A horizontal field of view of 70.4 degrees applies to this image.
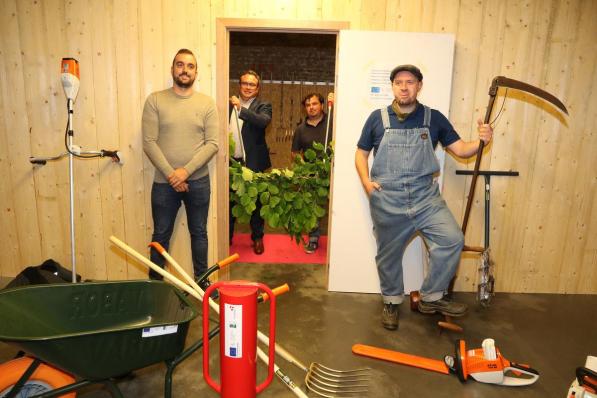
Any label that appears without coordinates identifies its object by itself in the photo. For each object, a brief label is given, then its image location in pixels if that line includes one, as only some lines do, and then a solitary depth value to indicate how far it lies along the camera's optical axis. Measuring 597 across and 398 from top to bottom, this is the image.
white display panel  3.03
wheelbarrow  1.45
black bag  2.39
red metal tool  1.55
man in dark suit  3.88
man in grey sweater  2.96
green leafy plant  3.69
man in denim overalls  2.71
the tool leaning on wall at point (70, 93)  2.83
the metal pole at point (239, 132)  3.94
